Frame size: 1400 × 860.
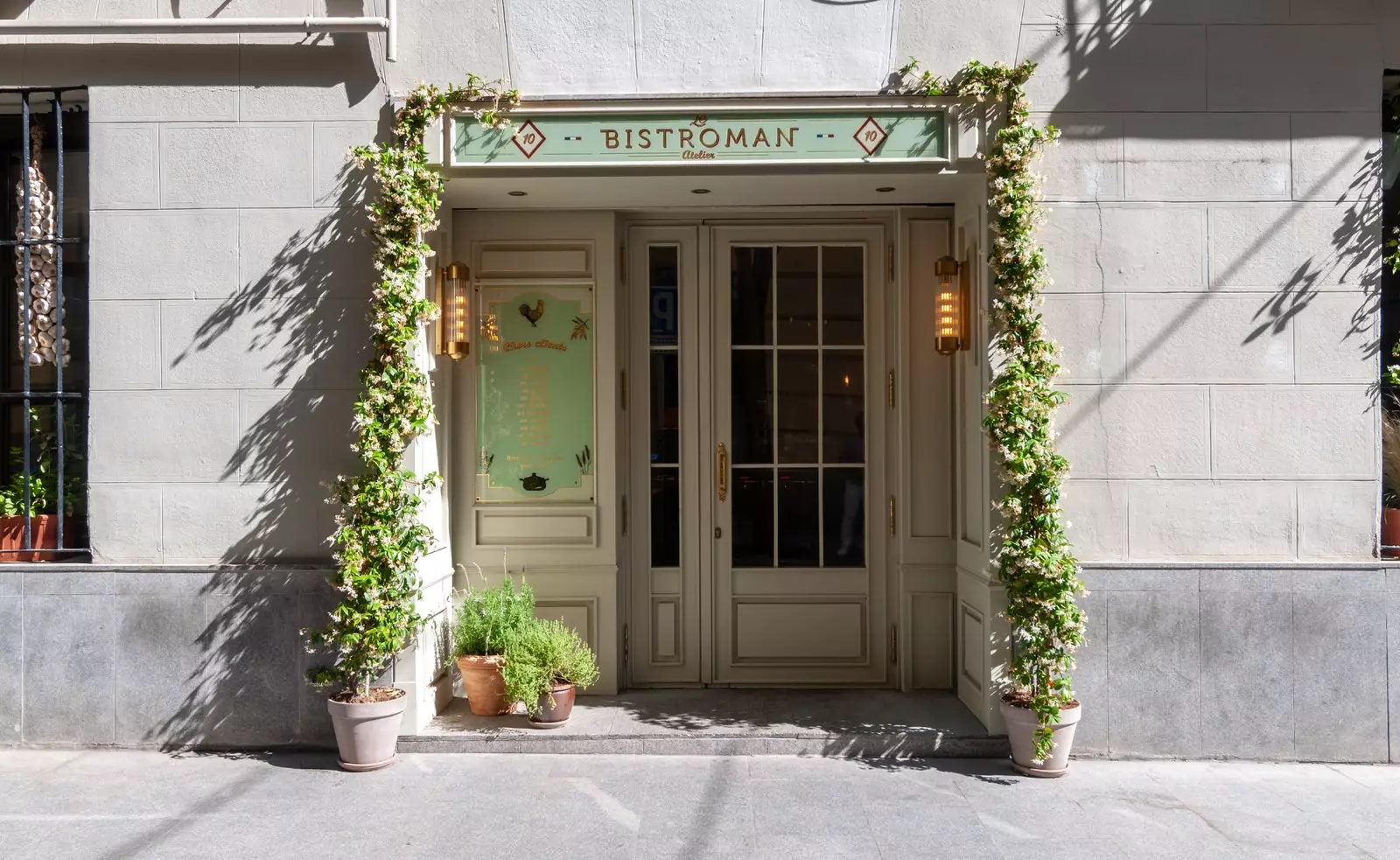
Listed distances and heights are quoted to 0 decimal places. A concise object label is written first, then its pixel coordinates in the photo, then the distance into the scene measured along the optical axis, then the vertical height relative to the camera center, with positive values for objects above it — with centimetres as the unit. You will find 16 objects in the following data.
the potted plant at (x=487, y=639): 562 -113
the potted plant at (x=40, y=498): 564 -33
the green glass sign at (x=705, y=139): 533 +156
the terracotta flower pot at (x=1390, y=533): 541 -55
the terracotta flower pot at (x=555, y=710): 546 -148
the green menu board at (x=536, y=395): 620 +25
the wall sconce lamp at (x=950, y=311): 573 +68
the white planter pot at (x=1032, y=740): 498 -152
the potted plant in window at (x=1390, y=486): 541 -30
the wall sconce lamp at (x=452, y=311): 579 +72
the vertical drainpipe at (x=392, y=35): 533 +212
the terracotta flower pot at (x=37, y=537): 564 -53
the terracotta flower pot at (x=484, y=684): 561 -138
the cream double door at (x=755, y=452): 635 -11
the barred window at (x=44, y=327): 563 +64
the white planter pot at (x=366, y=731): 507 -148
